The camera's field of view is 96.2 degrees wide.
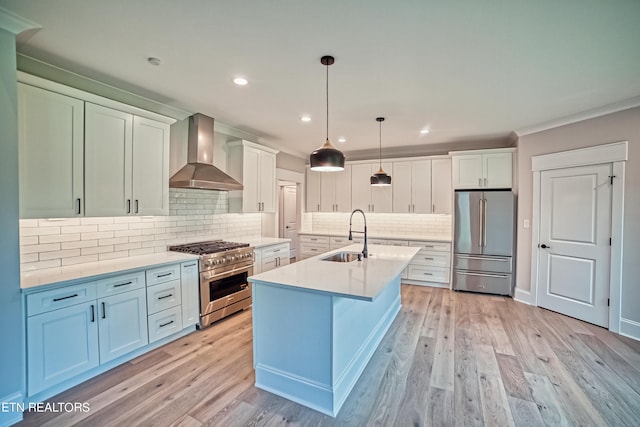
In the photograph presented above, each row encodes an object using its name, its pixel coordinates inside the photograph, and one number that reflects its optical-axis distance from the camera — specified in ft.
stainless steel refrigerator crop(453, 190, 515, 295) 14.93
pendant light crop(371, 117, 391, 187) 12.67
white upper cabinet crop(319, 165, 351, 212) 19.76
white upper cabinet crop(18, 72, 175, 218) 7.15
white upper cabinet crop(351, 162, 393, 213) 18.58
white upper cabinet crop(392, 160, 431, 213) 17.57
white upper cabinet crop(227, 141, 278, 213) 13.84
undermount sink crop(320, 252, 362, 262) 10.73
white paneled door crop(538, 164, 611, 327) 11.40
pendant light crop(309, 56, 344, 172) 7.53
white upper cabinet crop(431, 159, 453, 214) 17.07
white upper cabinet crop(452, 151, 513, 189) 15.35
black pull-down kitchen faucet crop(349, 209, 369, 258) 10.06
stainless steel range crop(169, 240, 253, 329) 10.83
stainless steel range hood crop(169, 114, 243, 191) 11.18
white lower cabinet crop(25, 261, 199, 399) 6.75
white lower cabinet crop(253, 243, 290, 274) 13.35
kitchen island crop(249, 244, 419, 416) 6.59
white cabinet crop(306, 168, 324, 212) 20.59
